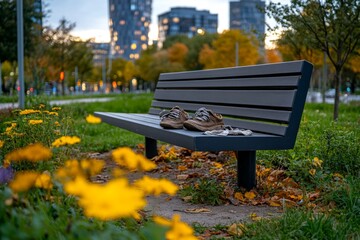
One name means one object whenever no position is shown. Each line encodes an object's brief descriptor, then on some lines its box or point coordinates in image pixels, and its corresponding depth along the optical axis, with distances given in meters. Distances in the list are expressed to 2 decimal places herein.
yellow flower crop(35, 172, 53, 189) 2.04
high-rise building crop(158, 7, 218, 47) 192.75
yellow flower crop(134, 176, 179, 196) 1.74
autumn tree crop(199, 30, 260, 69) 39.59
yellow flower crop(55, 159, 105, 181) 1.79
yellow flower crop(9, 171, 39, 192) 1.71
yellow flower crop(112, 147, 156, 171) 1.80
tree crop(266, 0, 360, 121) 9.70
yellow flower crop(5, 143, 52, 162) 2.03
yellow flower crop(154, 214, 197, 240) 1.58
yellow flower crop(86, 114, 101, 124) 2.17
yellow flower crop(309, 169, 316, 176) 4.50
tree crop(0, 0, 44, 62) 24.47
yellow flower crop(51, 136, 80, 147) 2.14
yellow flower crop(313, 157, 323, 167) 4.48
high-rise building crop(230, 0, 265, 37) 147.90
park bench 3.87
